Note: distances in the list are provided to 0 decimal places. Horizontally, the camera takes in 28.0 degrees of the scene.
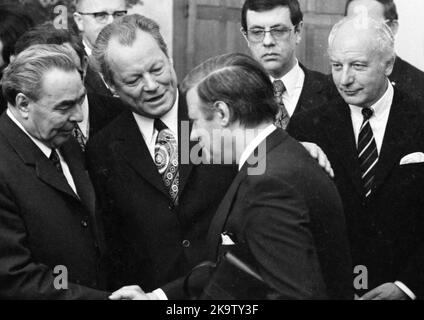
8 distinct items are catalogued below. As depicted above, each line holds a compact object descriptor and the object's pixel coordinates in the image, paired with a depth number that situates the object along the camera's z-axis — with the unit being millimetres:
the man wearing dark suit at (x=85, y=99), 3725
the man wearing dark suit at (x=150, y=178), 3377
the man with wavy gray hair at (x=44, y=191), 2977
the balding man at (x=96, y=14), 4457
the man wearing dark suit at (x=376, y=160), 3396
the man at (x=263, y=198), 2461
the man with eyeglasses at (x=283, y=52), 3998
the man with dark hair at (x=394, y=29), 4465
